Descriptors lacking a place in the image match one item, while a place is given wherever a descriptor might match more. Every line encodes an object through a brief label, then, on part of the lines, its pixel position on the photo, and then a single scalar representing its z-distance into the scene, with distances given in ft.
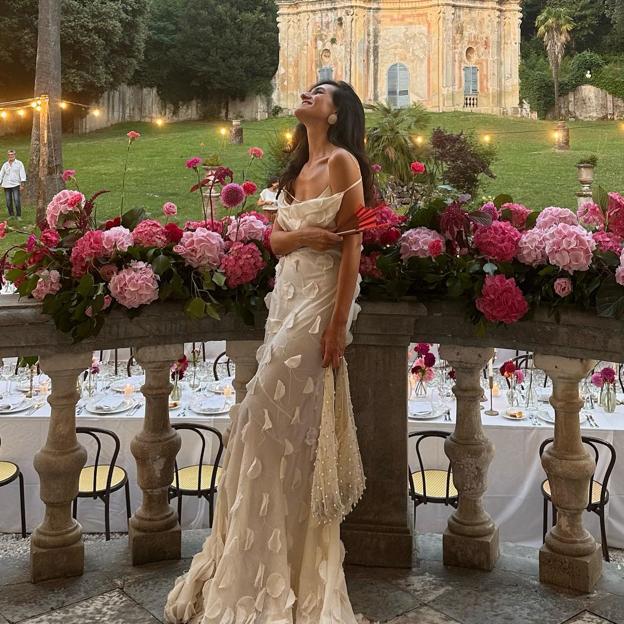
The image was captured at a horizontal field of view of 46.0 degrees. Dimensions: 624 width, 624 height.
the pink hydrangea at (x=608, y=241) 7.30
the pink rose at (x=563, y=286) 7.18
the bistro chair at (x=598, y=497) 12.60
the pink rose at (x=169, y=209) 8.80
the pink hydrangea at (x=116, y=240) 7.53
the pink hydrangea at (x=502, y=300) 7.25
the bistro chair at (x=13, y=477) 14.33
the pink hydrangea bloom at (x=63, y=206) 7.88
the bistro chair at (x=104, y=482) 13.58
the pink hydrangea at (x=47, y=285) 7.40
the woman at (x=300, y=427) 6.68
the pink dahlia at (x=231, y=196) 8.08
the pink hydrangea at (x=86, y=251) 7.47
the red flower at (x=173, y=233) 7.97
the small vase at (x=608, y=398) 15.39
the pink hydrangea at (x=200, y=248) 7.73
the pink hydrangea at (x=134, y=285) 7.40
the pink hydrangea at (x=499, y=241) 7.47
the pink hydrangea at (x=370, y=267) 7.88
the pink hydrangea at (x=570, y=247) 7.11
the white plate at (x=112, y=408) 15.61
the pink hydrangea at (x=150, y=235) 7.81
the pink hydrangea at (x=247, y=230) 8.13
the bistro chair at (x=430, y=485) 13.01
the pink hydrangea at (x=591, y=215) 7.80
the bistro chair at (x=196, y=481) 12.77
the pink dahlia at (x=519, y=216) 8.18
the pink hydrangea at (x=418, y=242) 7.72
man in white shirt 55.67
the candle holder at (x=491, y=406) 15.28
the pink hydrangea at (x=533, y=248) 7.39
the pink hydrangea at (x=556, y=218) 7.52
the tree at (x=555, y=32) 100.73
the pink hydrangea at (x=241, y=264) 7.82
